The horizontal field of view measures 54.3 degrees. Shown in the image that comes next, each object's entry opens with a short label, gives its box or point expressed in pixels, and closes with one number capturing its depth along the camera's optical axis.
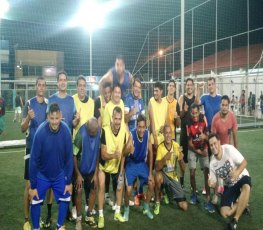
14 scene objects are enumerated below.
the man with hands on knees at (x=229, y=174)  3.52
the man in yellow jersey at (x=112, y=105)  3.83
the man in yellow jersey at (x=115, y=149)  3.50
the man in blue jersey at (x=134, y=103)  4.24
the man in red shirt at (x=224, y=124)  4.09
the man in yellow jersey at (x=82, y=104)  3.75
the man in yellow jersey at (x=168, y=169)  3.90
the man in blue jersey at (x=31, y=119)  3.31
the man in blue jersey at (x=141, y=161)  3.75
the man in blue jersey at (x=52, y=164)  2.85
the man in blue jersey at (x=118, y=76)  4.12
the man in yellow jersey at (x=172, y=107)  4.41
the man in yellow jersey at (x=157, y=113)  4.20
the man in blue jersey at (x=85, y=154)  3.28
